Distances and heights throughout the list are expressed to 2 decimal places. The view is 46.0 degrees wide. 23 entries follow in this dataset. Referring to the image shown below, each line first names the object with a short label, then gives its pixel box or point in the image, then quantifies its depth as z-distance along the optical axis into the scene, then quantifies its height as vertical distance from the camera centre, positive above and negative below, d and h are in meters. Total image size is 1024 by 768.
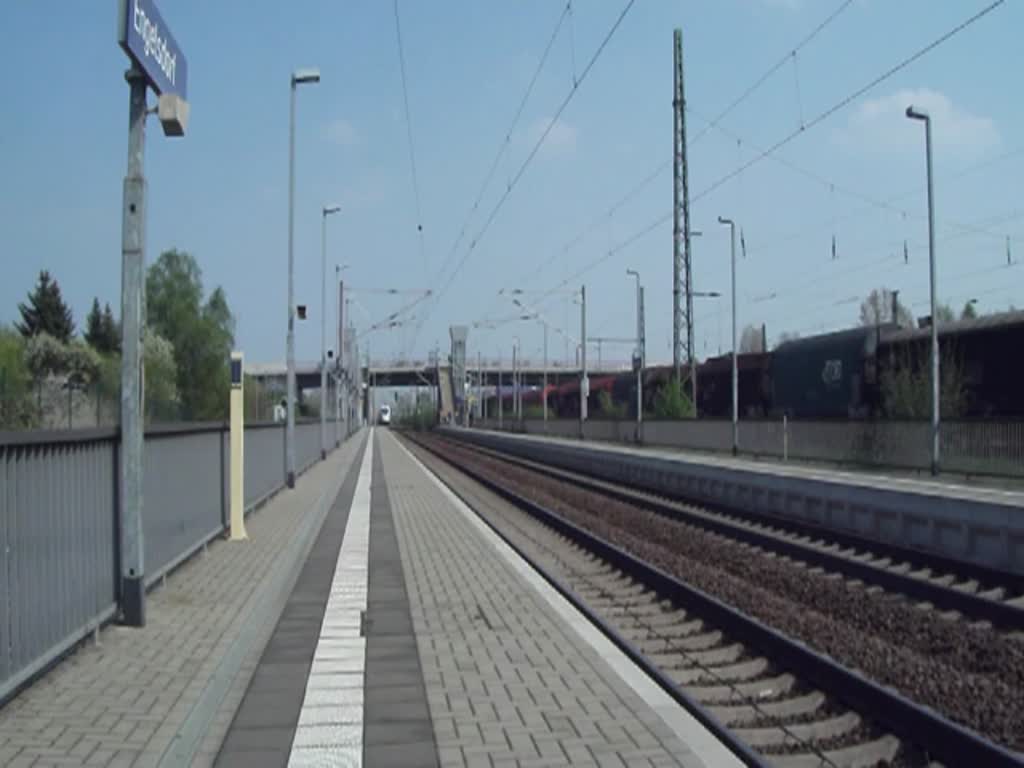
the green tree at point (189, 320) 61.16 +5.20
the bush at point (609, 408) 75.96 -0.02
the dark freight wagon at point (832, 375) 40.44 +1.12
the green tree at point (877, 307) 89.44 +7.87
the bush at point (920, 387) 34.47 +0.56
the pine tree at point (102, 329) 71.12 +5.34
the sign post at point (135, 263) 10.12 +1.27
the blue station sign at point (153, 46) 9.80 +3.17
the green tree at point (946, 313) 66.22 +5.25
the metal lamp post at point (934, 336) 29.95 +1.76
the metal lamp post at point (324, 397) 49.44 +0.52
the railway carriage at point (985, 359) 32.62 +1.34
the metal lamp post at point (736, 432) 44.22 -0.93
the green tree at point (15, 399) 15.08 +0.16
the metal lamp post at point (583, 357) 63.00 +2.73
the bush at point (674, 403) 55.06 +0.20
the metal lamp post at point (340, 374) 61.22 +1.92
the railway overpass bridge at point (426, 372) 129.62 +4.31
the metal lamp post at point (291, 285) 30.11 +3.42
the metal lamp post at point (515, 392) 98.75 +1.32
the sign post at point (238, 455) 17.30 -0.65
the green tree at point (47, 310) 79.12 +6.84
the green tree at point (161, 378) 16.20 +0.92
